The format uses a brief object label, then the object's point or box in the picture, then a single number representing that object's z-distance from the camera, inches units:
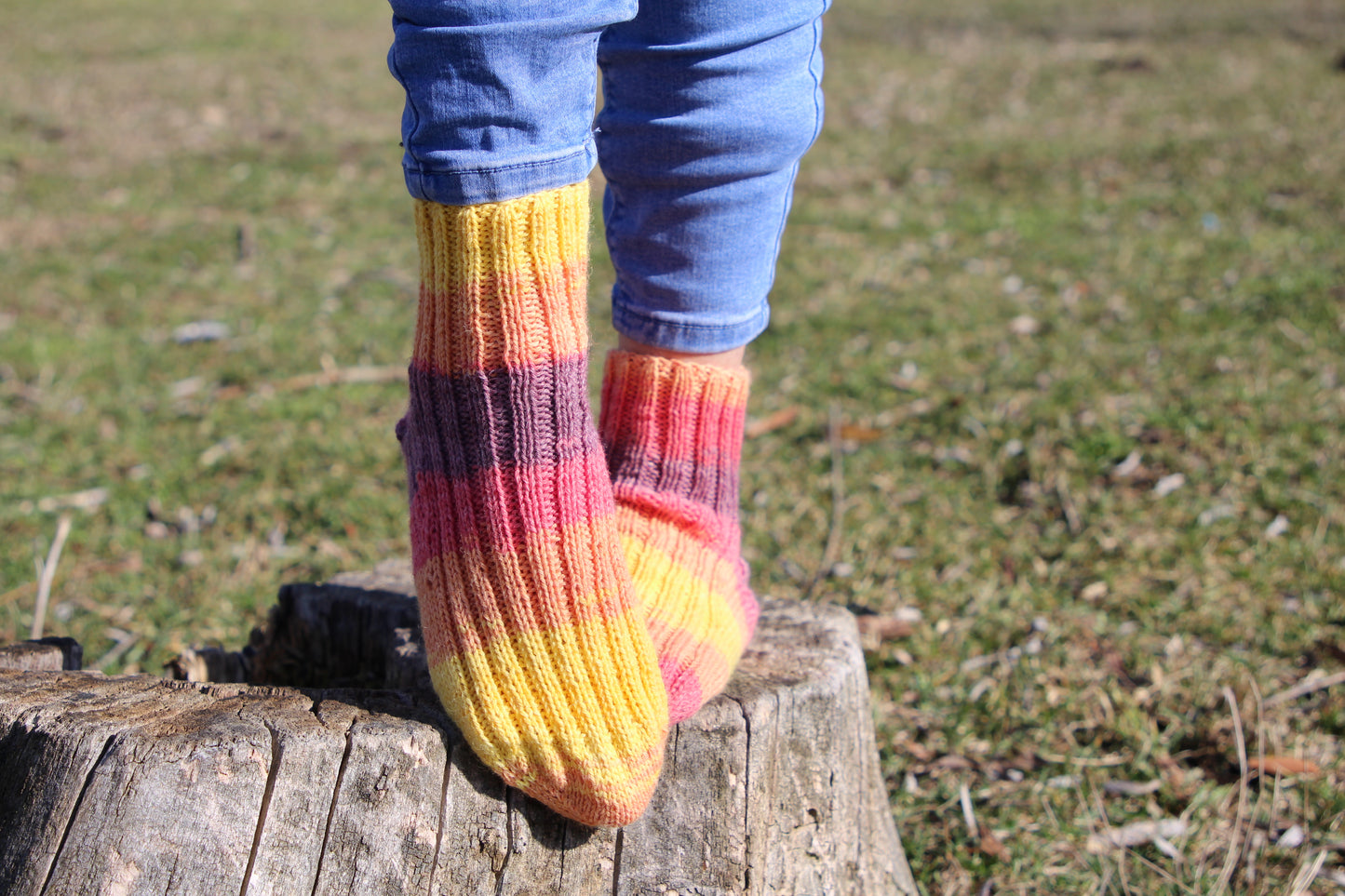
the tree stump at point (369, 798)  38.3
